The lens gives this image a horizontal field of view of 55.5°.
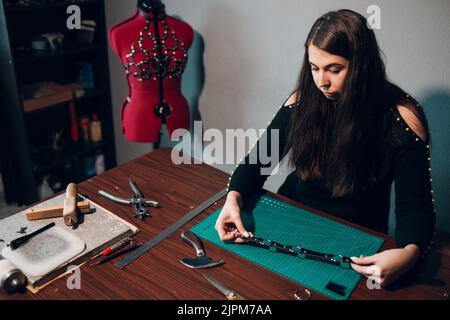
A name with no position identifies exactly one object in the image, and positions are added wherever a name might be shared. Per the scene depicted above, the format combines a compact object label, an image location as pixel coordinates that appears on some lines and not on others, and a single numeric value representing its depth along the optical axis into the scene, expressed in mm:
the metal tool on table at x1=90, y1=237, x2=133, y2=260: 1146
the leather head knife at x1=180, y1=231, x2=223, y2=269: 1115
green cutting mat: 1100
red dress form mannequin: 1955
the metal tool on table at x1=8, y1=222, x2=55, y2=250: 1107
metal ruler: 1134
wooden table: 1033
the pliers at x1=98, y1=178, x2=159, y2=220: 1319
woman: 1211
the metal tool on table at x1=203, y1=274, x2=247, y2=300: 1027
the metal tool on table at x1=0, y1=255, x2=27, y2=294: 988
